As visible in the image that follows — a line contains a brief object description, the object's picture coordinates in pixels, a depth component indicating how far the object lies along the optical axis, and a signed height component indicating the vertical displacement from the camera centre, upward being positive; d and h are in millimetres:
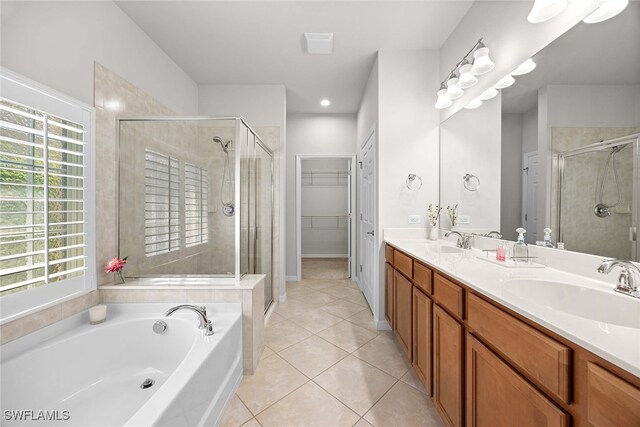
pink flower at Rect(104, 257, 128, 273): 1790 -386
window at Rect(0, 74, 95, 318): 1244 +75
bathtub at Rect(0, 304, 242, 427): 1177 -853
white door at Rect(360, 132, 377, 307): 2787 -85
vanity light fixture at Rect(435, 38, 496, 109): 1717 +1021
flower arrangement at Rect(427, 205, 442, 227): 2441 -25
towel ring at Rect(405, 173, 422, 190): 2510 +283
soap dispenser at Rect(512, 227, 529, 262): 1450 -213
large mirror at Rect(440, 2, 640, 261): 1005 +339
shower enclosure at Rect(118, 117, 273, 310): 2008 +117
